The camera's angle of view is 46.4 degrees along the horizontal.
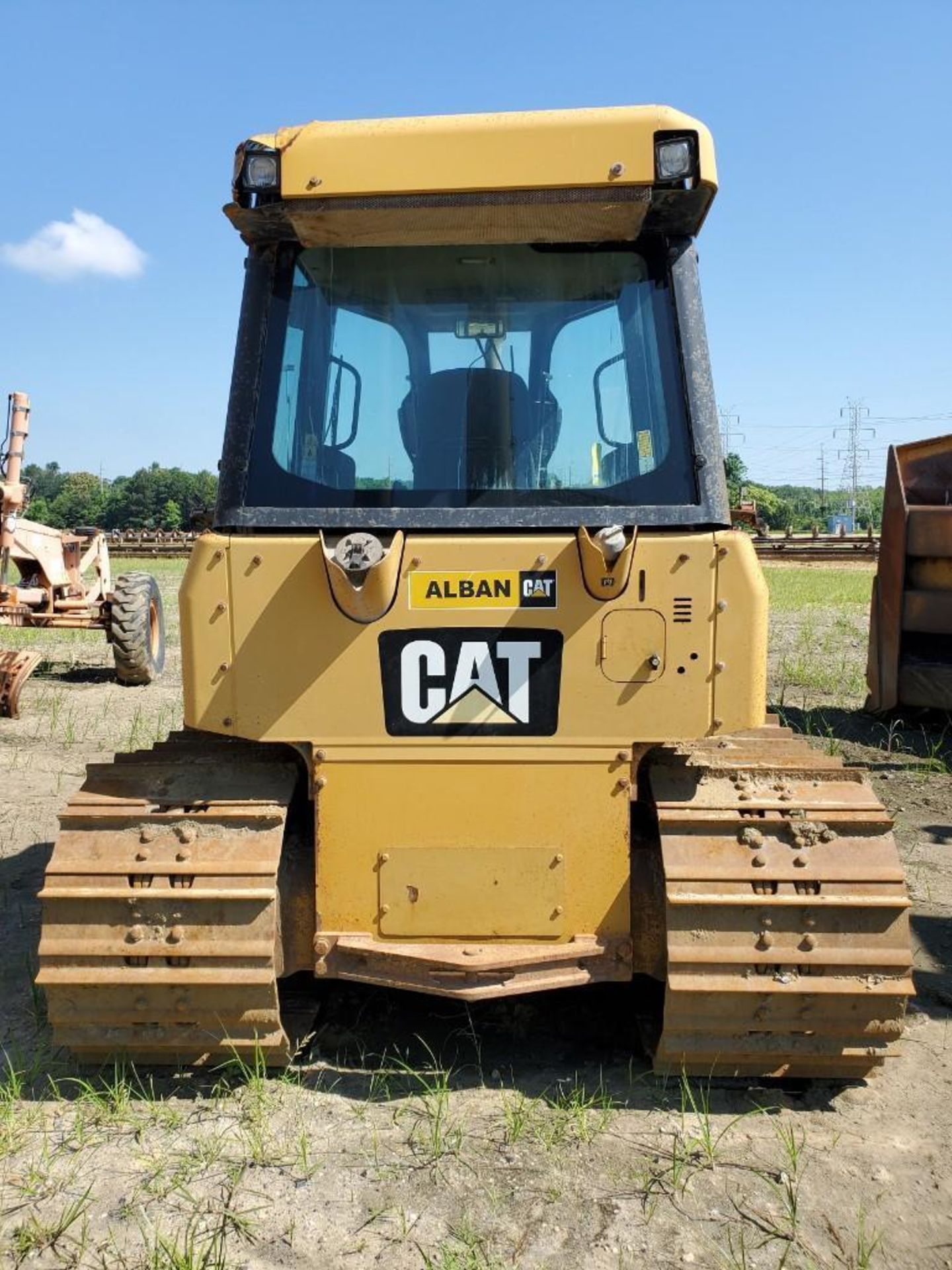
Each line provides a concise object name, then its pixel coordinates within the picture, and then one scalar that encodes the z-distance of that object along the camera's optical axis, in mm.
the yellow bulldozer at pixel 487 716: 2900
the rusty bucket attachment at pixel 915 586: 7277
